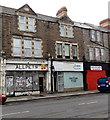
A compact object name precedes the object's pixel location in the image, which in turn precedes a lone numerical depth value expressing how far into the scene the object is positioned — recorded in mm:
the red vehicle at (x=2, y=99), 14726
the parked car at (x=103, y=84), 21834
